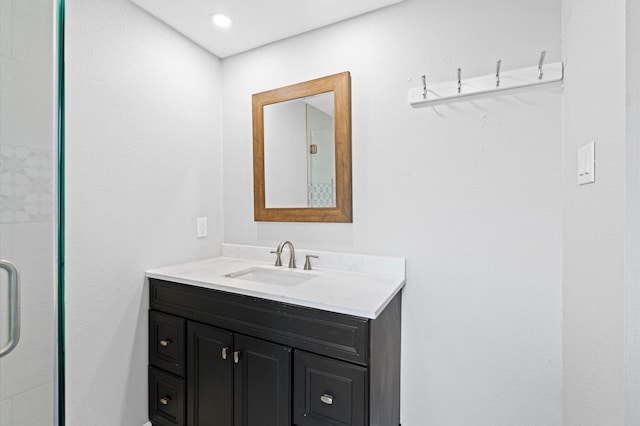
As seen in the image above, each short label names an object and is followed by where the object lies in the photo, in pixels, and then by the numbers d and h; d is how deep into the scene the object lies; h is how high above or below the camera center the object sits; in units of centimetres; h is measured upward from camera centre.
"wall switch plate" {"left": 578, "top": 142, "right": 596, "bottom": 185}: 88 +15
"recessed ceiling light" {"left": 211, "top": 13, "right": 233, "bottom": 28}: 165 +111
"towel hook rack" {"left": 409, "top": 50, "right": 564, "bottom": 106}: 122 +59
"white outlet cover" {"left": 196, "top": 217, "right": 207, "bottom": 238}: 197 -9
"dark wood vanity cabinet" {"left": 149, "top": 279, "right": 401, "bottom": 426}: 111 -66
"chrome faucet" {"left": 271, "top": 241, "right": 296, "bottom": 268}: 177 -25
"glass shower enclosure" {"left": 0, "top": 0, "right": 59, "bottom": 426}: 87 +1
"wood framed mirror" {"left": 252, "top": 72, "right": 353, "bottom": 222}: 166 +38
